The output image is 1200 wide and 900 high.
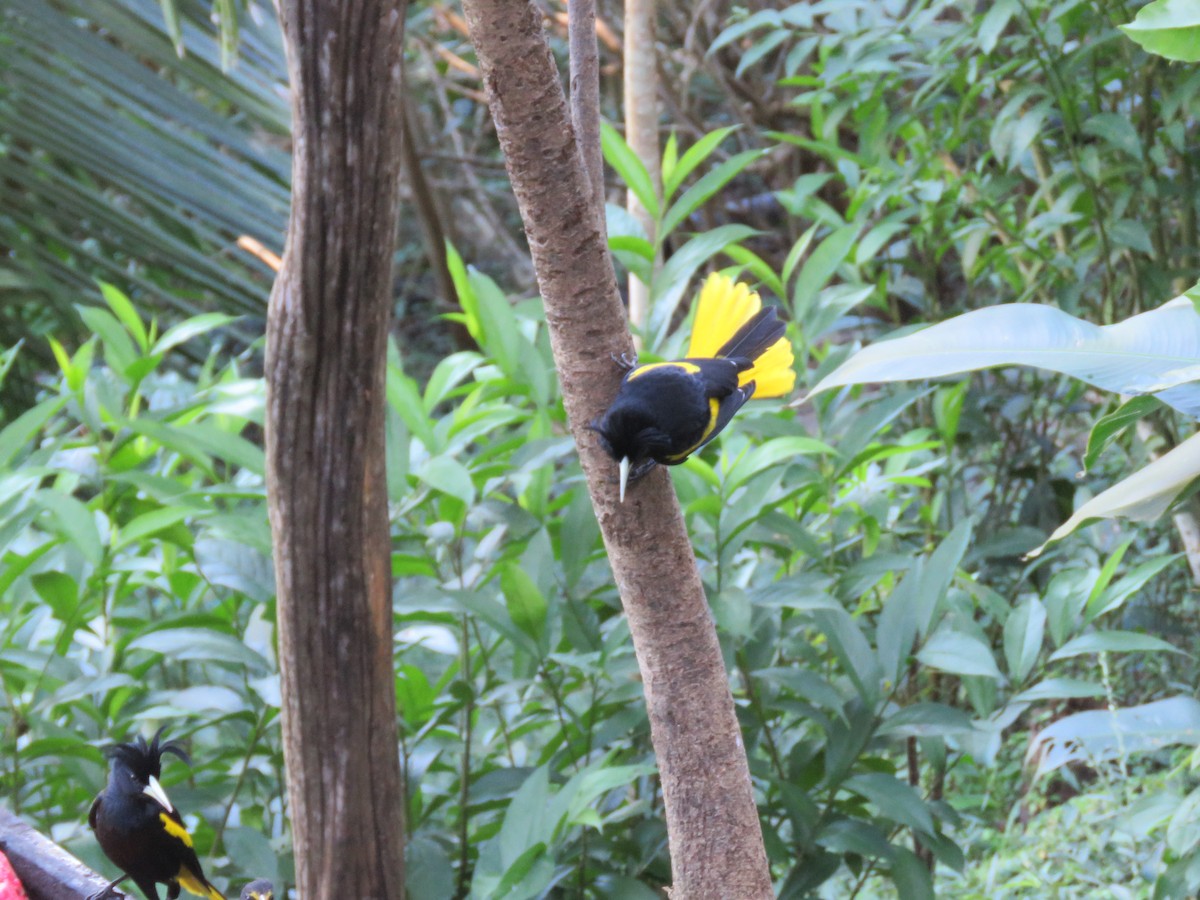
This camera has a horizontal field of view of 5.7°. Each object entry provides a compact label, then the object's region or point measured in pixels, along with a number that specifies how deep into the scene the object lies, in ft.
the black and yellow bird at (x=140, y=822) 36.06
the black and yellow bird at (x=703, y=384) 35.11
